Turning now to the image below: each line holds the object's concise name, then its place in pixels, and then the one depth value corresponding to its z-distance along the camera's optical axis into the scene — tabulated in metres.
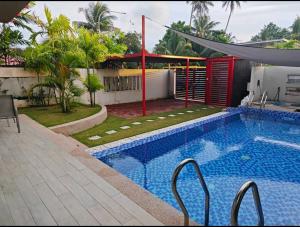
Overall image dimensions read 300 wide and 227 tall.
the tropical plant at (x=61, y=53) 7.89
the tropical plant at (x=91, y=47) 8.95
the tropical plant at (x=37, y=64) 8.06
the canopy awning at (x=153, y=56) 9.15
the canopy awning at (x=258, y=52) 6.36
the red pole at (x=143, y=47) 8.05
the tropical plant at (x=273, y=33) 34.41
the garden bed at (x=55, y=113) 7.33
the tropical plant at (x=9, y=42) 9.76
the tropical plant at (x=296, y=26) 30.40
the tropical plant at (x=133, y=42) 22.47
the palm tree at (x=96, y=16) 22.47
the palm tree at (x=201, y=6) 31.75
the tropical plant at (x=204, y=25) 28.23
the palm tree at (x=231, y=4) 32.69
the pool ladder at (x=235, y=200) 2.02
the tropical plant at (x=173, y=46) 20.58
